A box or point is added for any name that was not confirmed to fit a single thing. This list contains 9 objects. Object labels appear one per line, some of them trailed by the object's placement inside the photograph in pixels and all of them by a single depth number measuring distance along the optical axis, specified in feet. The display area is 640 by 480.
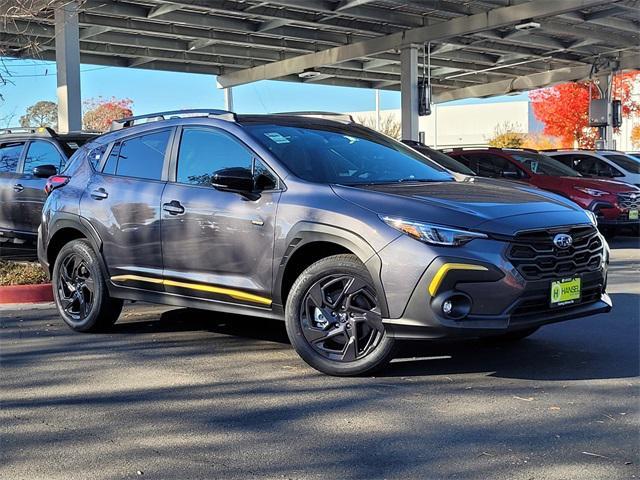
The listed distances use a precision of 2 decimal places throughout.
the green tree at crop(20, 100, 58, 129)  151.53
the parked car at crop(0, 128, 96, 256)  35.99
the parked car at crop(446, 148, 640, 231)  46.83
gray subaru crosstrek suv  16.43
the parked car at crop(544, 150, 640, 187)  52.90
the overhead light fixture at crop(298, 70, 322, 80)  100.53
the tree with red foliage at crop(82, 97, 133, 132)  161.38
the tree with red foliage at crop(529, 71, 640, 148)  132.46
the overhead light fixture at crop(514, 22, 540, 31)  69.05
